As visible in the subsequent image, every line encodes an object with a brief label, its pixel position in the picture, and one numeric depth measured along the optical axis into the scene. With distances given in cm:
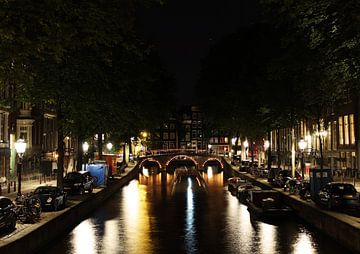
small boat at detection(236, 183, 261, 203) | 4544
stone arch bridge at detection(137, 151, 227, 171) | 11039
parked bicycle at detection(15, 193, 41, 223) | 2544
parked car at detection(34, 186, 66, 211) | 3092
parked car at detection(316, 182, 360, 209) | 3064
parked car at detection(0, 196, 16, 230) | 2281
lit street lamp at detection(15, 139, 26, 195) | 3039
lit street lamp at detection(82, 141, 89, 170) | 5612
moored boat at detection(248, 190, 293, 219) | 3591
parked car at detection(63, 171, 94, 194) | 4262
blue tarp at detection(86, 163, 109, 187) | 5312
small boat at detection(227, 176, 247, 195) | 5518
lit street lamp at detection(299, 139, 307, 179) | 4427
